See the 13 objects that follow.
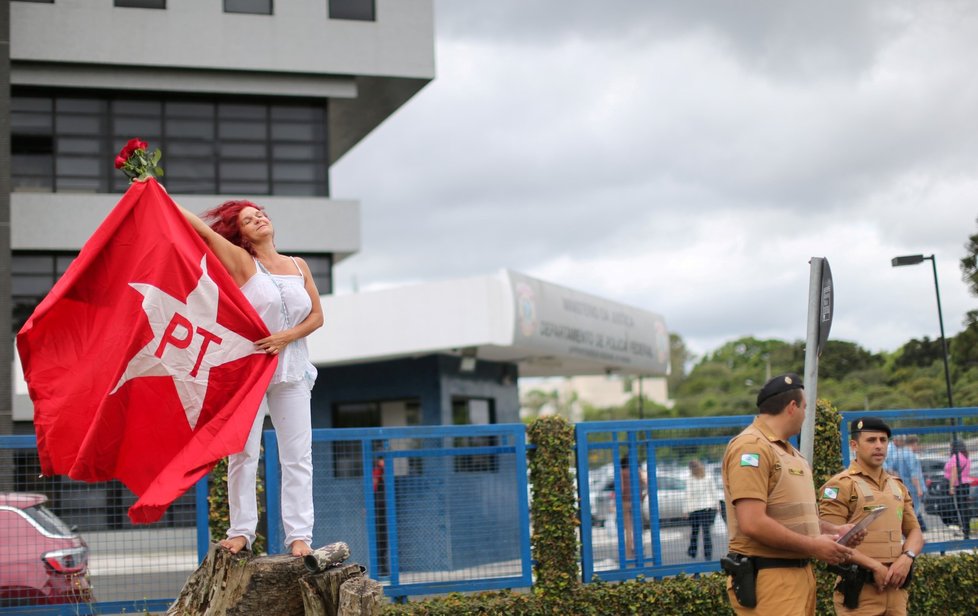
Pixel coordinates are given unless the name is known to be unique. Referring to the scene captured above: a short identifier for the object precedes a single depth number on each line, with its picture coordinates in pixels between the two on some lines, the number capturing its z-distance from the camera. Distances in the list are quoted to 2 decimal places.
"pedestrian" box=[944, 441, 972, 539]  11.77
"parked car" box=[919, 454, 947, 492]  11.62
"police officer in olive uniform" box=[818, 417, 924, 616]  7.11
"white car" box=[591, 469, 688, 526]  10.74
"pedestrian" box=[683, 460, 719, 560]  10.78
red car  8.84
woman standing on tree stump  6.32
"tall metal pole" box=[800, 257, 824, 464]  6.93
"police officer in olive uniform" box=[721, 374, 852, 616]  5.79
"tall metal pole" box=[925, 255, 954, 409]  19.70
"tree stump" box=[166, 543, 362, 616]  6.21
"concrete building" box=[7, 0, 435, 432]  26.33
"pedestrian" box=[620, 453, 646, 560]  10.73
